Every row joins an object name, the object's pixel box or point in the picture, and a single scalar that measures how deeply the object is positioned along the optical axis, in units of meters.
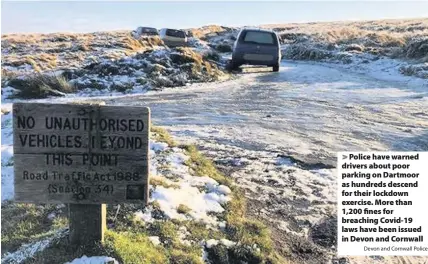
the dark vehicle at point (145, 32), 38.08
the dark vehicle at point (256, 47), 16.70
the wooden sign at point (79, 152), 3.23
